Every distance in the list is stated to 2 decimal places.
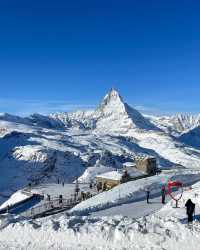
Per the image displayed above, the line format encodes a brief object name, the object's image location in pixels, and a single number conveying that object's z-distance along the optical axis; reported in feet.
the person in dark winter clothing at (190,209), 75.66
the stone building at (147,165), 224.76
